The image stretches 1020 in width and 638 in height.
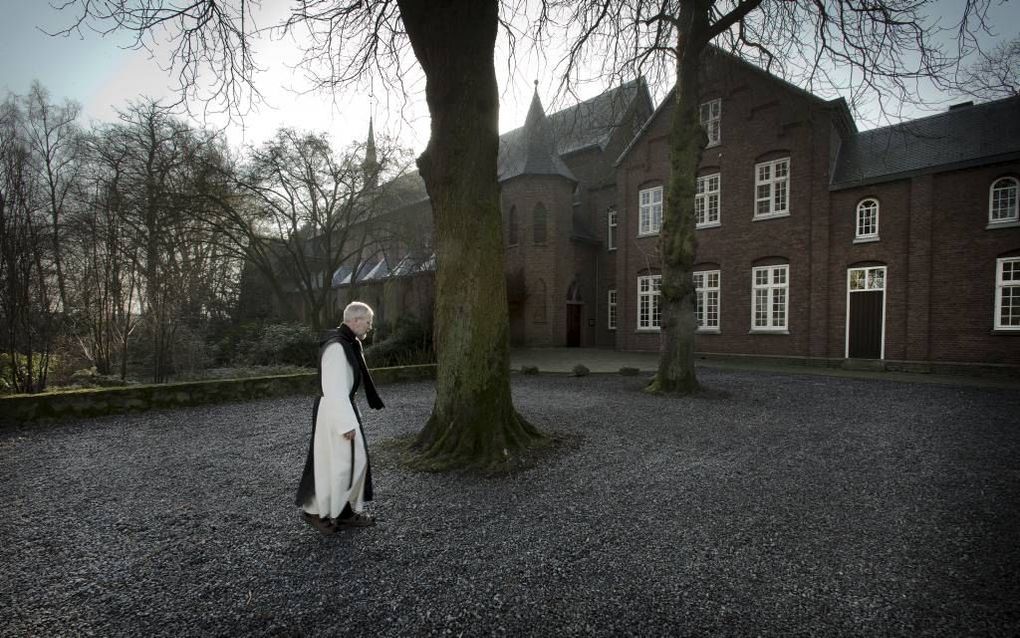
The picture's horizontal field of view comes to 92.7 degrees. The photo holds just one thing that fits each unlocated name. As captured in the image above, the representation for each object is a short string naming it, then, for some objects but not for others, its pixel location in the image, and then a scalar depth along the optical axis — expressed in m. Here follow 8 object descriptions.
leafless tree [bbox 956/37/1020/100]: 10.77
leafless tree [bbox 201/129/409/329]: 19.80
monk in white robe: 3.72
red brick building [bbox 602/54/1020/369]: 14.98
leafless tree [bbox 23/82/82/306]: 13.42
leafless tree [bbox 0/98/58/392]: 9.34
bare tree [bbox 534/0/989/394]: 9.43
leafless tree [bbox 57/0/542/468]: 5.75
